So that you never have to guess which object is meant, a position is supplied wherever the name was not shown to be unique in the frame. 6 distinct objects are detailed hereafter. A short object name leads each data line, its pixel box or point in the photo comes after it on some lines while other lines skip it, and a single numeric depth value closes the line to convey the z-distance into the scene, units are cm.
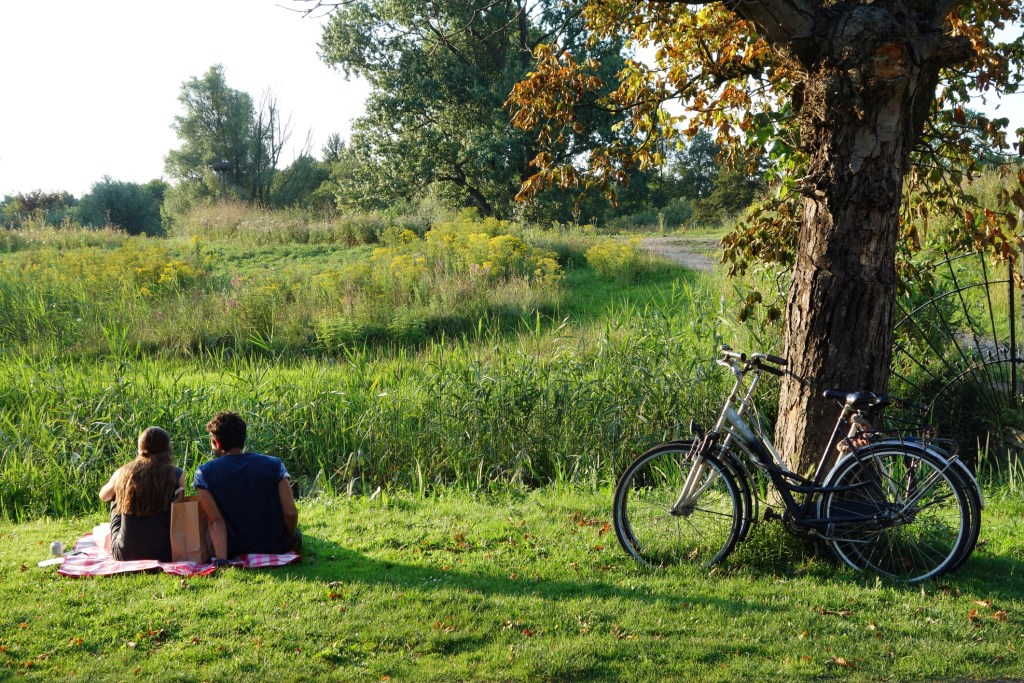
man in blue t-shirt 559
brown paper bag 543
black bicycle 479
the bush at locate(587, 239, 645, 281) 1955
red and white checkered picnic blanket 536
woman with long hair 557
